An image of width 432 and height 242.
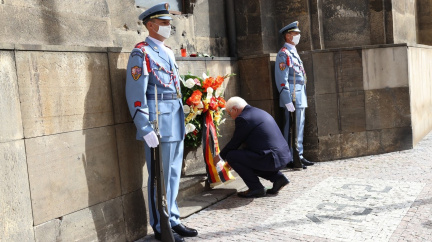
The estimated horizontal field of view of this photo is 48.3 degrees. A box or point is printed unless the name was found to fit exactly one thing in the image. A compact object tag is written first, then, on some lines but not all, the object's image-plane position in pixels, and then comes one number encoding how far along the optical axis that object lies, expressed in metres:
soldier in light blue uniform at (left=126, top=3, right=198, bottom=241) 4.26
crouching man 5.83
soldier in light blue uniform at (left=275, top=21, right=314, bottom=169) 7.34
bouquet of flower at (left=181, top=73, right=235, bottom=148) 5.70
